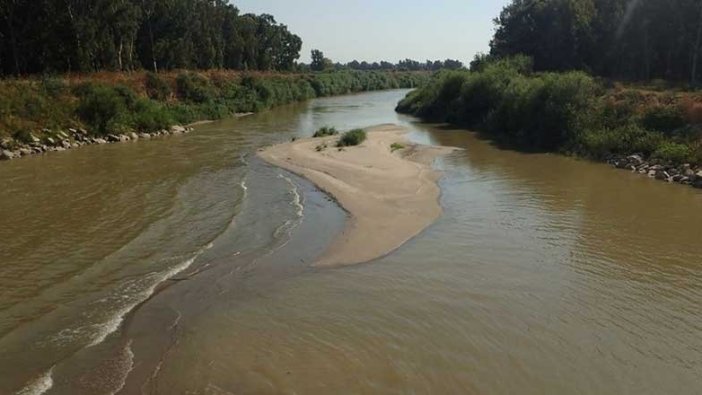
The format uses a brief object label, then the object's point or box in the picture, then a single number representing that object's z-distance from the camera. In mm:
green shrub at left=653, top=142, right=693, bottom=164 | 27759
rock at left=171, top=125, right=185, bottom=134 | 48278
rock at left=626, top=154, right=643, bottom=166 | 29281
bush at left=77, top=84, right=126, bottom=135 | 42844
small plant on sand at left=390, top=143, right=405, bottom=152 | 37525
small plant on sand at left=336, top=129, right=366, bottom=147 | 38000
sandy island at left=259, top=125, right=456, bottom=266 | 17422
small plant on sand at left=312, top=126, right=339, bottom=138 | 44838
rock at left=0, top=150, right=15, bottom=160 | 33500
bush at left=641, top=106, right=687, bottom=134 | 31312
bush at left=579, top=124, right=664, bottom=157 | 30578
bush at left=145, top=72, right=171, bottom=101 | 57000
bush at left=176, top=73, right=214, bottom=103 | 62625
